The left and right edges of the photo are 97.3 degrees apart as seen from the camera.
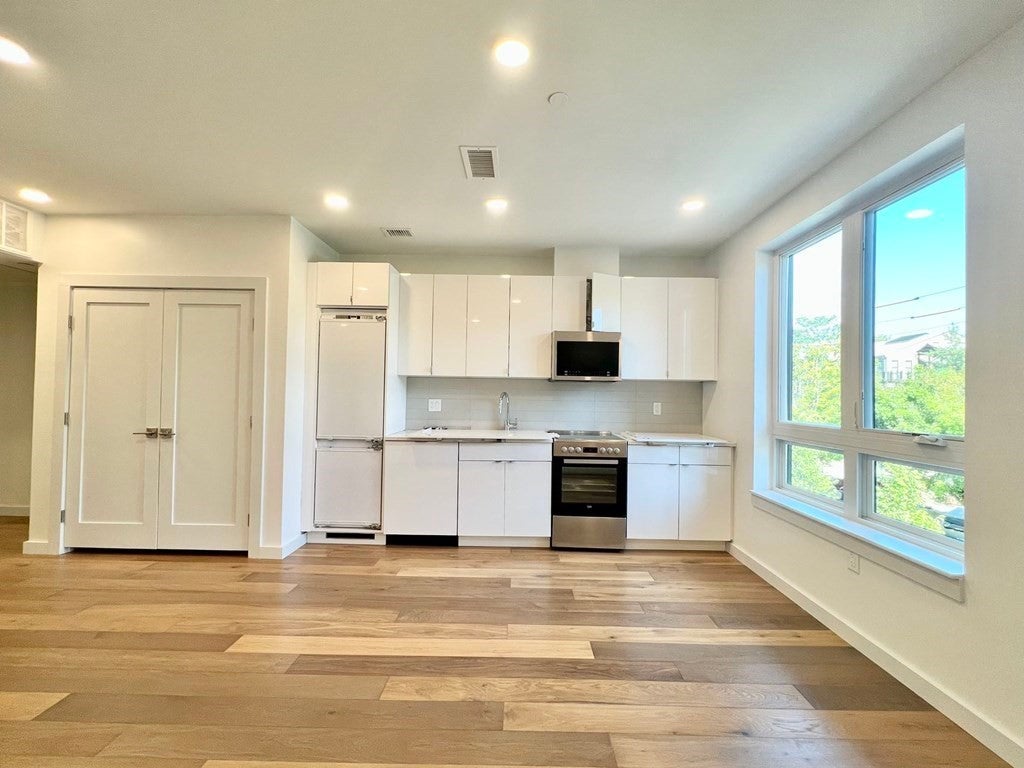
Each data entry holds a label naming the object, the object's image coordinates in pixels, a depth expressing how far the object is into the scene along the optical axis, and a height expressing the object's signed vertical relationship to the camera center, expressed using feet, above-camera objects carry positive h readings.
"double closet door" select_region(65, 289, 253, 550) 11.33 -0.75
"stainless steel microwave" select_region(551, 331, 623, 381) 13.05 +1.18
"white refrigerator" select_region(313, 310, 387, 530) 12.27 -0.91
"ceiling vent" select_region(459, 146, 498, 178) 8.18 +4.41
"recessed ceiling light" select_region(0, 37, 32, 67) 5.81 +4.40
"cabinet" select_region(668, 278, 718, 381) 13.28 +2.04
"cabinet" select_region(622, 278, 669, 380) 13.39 +2.06
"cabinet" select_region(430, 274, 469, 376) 13.44 +2.06
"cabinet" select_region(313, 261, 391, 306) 12.26 +2.94
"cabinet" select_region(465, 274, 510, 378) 13.42 +2.07
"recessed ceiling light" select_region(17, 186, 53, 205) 10.14 +4.39
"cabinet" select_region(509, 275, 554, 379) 13.42 +2.04
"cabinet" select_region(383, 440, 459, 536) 12.21 -2.68
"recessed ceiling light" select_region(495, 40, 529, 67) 5.66 +4.39
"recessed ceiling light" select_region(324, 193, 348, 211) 10.30 +4.47
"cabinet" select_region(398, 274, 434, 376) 13.44 +2.05
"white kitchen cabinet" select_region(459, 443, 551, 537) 12.25 -2.67
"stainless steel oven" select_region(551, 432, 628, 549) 12.16 -2.63
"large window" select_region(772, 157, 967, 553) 6.55 +0.63
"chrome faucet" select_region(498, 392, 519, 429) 14.26 -0.56
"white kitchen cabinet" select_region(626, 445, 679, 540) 12.21 -2.62
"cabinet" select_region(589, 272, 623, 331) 13.19 +2.84
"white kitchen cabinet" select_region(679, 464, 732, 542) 12.14 -2.81
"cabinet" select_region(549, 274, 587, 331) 13.42 +2.75
